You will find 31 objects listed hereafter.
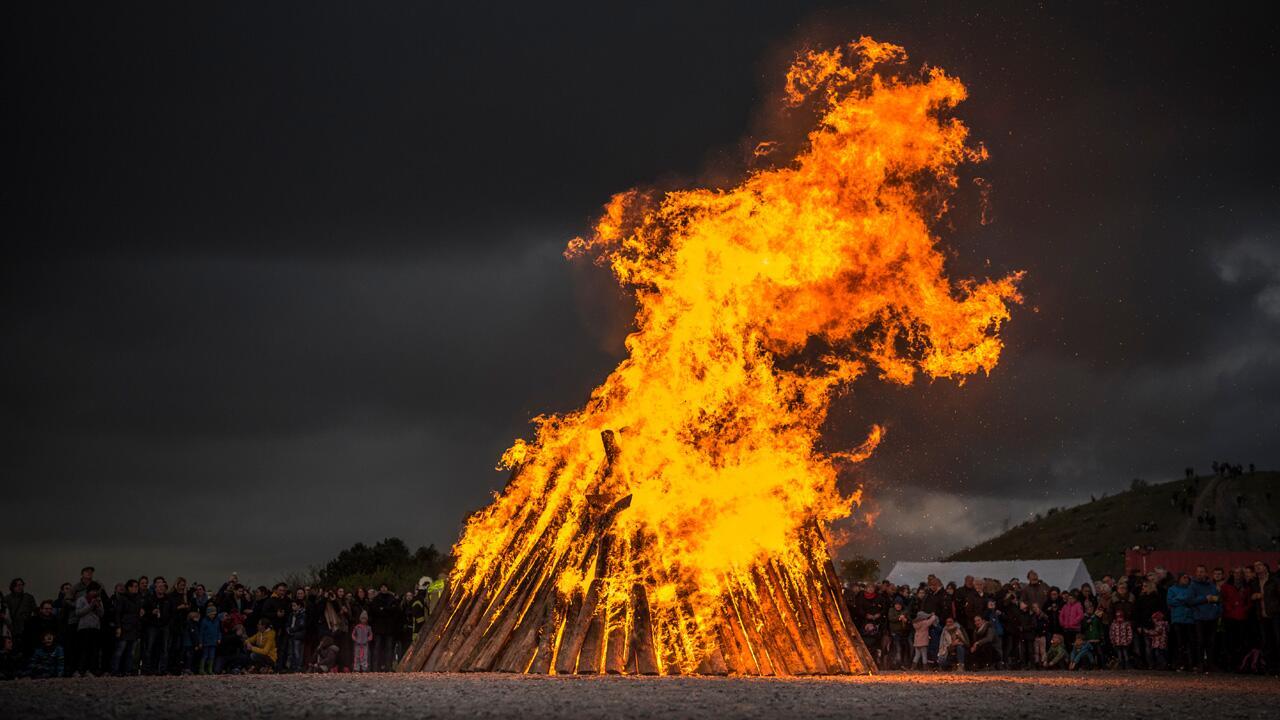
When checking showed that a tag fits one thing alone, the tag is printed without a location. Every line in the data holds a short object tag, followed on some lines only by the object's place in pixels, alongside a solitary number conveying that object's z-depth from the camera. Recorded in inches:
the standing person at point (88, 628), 803.4
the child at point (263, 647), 887.1
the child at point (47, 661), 776.9
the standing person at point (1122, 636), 947.3
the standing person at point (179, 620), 863.7
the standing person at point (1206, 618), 903.7
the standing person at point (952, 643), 962.7
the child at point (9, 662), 770.2
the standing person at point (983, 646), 972.6
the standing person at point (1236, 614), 887.7
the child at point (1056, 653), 977.5
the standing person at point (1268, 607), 855.1
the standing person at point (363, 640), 917.8
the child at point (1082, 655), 965.2
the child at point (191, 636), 862.5
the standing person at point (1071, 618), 979.9
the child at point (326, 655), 914.6
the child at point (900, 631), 1006.4
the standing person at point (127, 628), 822.5
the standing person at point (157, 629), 850.1
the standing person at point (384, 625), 935.0
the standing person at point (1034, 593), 1020.9
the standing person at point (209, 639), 861.2
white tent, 1355.8
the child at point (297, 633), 924.6
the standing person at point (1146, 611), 943.0
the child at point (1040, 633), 994.1
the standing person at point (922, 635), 979.3
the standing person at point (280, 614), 922.7
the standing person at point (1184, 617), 913.5
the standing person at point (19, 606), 800.9
